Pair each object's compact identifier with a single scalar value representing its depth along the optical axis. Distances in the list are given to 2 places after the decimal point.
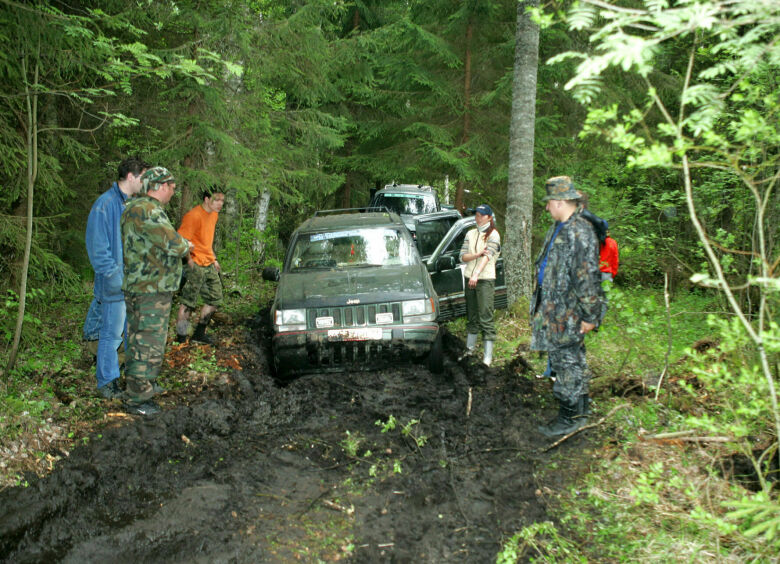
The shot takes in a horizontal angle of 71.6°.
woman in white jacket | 6.91
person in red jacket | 6.26
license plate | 5.84
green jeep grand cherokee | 5.87
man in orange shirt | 7.23
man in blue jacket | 4.94
